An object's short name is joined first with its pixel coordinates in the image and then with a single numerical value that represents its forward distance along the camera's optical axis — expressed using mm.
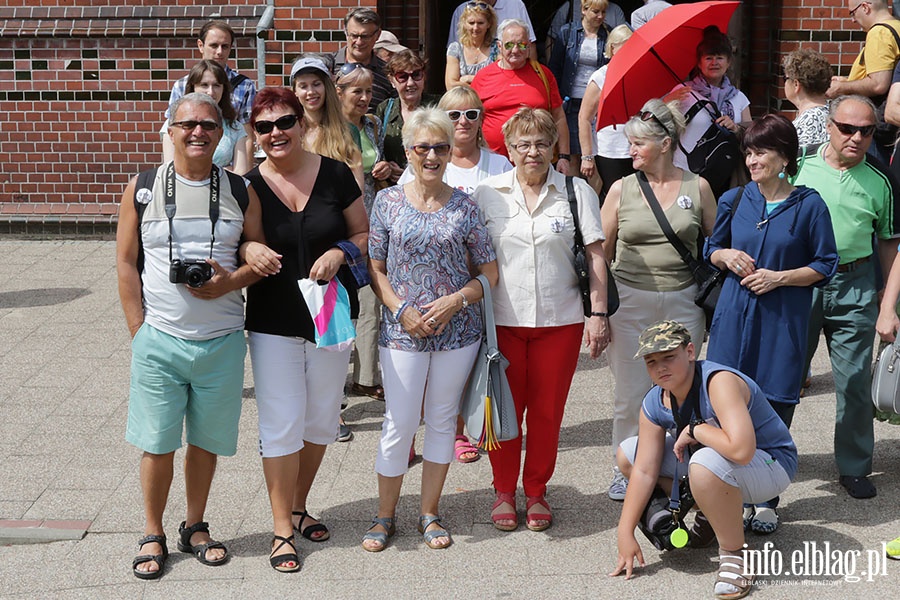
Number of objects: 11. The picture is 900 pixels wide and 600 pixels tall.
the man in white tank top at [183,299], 4816
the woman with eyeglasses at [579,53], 9148
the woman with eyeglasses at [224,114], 6766
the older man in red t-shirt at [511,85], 7645
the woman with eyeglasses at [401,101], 6906
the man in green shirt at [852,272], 5668
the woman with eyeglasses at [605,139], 8297
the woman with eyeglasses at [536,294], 5316
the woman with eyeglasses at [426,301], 5098
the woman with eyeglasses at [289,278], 5031
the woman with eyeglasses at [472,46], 8273
